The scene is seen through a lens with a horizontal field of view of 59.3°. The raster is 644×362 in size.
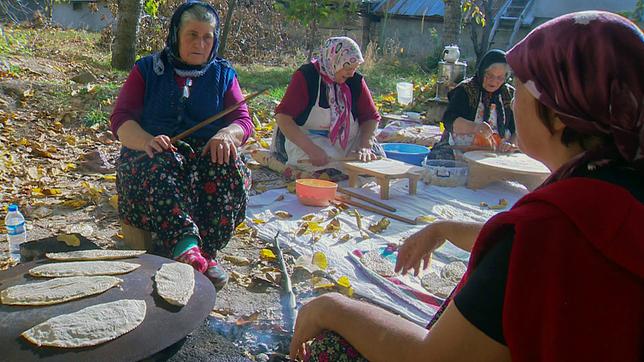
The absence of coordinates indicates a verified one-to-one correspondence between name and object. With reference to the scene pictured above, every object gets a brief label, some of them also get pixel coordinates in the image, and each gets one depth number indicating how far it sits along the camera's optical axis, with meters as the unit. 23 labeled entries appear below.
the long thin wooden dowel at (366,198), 4.37
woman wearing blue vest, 2.86
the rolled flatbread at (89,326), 1.58
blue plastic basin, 5.40
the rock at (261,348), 2.45
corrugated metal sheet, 16.98
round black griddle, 1.56
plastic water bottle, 3.02
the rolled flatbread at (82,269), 1.96
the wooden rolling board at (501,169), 4.47
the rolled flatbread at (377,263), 3.28
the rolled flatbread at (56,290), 1.75
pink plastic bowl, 4.31
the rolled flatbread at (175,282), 1.88
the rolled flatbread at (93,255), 2.13
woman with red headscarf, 0.96
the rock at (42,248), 2.73
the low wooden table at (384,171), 4.48
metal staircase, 15.33
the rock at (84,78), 7.59
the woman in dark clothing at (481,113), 5.02
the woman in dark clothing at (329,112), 4.69
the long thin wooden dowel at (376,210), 4.17
